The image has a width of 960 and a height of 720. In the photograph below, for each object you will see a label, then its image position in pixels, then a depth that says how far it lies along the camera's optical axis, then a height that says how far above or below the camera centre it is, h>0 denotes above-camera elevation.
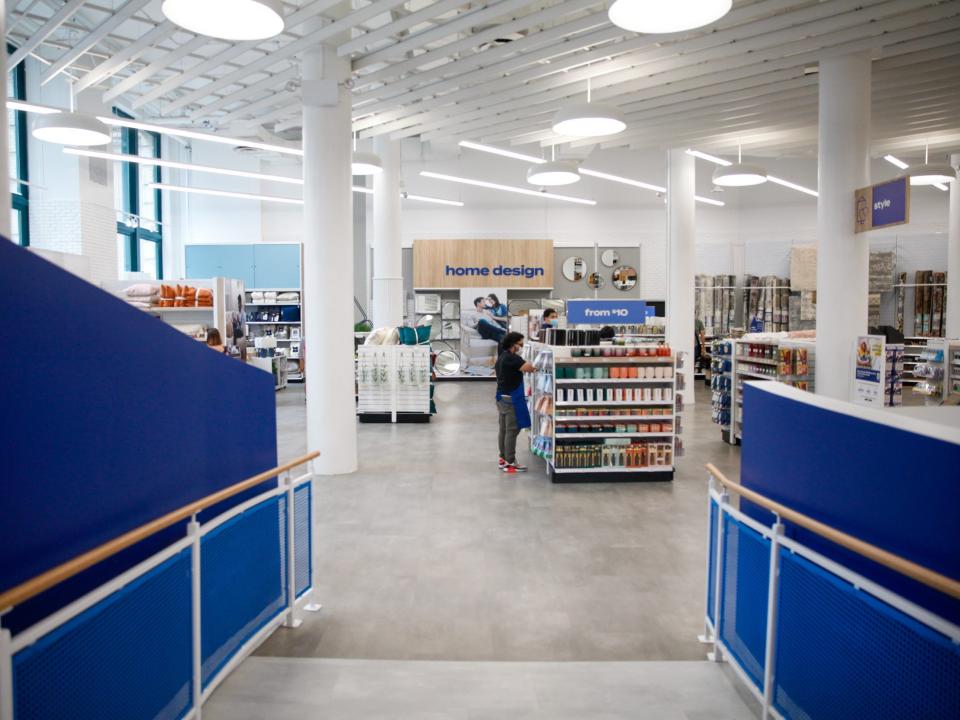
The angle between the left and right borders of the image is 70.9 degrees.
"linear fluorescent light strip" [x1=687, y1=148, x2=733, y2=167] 12.27 +3.10
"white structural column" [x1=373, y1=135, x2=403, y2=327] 13.12 +1.68
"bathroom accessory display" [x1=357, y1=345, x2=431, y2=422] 11.09 -0.98
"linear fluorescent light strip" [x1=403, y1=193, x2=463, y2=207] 16.23 +3.12
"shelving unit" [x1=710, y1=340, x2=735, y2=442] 9.78 -0.86
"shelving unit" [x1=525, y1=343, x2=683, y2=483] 7.45 -1.06
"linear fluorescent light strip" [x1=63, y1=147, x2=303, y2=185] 9.41 +2.54
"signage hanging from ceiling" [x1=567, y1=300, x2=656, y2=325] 8.49 +0.16
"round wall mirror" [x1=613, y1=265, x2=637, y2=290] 18.27 +1.27
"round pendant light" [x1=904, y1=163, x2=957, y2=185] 10.20 +2.33
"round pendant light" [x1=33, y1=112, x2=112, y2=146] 7.09 +2.09
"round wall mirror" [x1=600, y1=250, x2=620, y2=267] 18.22 +1.80
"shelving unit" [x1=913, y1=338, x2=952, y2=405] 8.68 -0.60
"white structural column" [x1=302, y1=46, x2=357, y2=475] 7.55 +0.79
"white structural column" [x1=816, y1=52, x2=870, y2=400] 7.48 +1.29
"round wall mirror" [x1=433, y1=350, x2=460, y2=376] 17.86 -1.03
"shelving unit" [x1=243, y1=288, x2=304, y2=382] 16.05 -0.05
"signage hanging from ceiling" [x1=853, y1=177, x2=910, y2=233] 6.59 +1.23
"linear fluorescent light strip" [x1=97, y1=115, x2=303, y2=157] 8.41 +2.49
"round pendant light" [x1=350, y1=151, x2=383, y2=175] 9.86 +2.37
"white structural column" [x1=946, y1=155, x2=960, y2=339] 12.93 +1.13
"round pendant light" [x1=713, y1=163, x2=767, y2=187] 10.34 +2.32
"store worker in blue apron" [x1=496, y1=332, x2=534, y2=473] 7.72 -0.86
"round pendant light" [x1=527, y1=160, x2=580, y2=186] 10.21 +2.32
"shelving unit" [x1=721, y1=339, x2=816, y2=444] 8.53 -0.53
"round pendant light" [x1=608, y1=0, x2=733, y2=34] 4.54 +2.16
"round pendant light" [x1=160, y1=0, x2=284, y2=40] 4.62 +2.18
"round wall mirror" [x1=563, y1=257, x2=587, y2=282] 18.11 +1.49
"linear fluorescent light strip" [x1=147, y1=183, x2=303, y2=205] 13.51 +2.78
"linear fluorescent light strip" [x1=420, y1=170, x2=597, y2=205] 13.32 +2.97
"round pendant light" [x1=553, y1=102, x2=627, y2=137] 7.16 +2.21
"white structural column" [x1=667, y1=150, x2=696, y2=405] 13.18 +1.42
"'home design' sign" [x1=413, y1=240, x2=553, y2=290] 17.47 +1.59
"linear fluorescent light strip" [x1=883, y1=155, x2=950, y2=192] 12.79 +3.19
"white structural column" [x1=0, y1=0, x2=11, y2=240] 3.61 +0.86
